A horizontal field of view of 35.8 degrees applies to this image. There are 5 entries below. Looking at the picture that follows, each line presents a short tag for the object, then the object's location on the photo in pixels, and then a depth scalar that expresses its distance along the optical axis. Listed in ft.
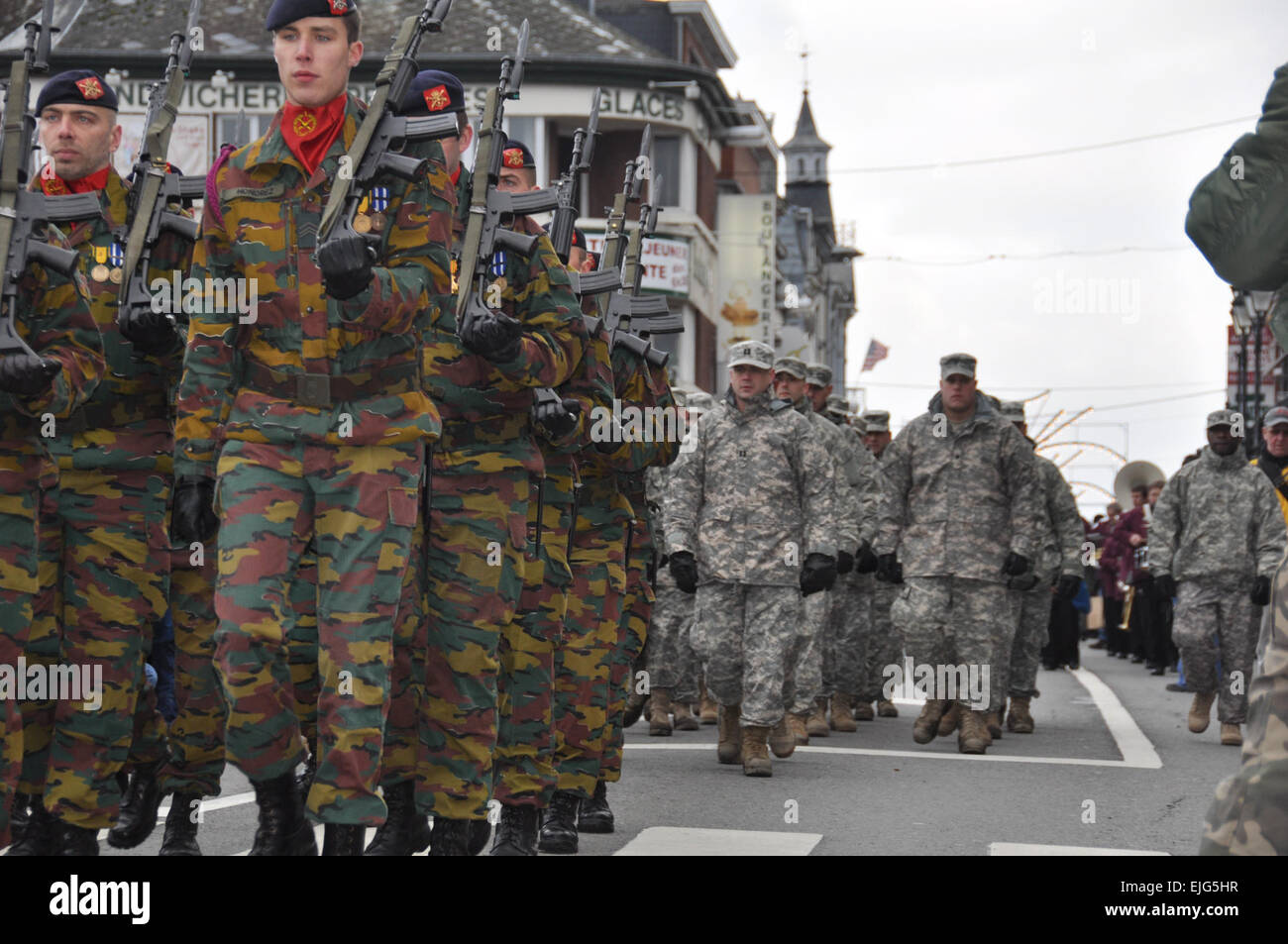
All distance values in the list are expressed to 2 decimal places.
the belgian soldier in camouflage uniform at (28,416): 19.01
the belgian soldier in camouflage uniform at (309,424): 17.83
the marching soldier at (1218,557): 44.96
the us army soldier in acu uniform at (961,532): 40.75
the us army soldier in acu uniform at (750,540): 34.24
